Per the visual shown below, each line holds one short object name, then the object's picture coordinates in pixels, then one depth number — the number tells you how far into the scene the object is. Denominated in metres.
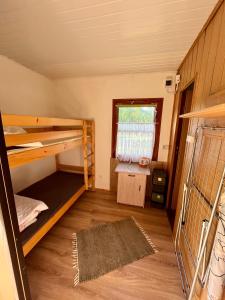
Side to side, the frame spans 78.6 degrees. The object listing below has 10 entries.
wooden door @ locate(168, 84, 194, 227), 2.15
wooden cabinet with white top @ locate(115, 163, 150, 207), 2.55
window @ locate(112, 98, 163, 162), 2.67
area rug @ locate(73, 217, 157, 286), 1.57
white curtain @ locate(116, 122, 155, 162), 2.74
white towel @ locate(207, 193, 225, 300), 0.77
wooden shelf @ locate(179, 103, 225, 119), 0.58
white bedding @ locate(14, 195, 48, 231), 1.55
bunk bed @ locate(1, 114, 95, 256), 1.29
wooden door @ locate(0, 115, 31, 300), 0.75
